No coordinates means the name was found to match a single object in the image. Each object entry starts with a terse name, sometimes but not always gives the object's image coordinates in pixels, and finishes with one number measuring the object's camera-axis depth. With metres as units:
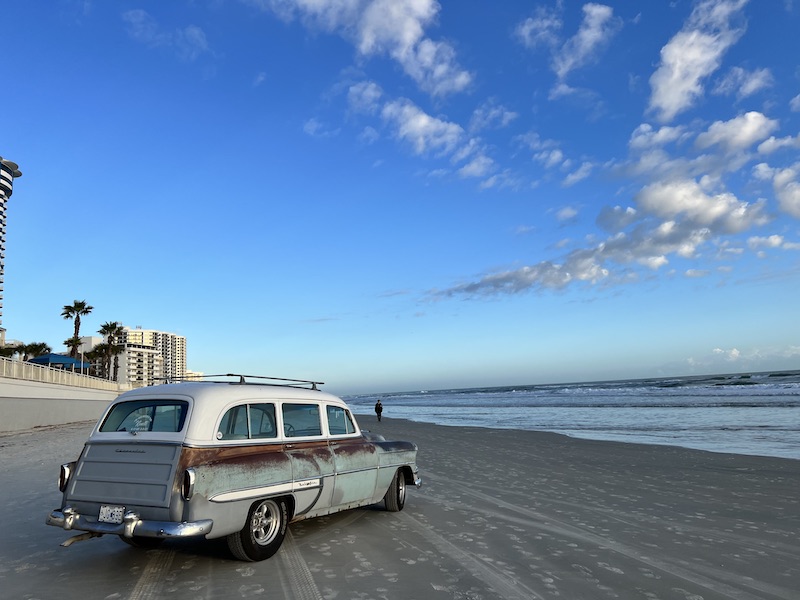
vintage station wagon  5.46
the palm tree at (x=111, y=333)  90.65
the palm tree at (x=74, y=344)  77.61
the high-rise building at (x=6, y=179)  139.00
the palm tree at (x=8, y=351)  89.72
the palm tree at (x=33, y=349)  100.04
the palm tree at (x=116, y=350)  92.00
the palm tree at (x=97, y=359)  94.88
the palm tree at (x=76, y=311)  80.69
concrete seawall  27.89
